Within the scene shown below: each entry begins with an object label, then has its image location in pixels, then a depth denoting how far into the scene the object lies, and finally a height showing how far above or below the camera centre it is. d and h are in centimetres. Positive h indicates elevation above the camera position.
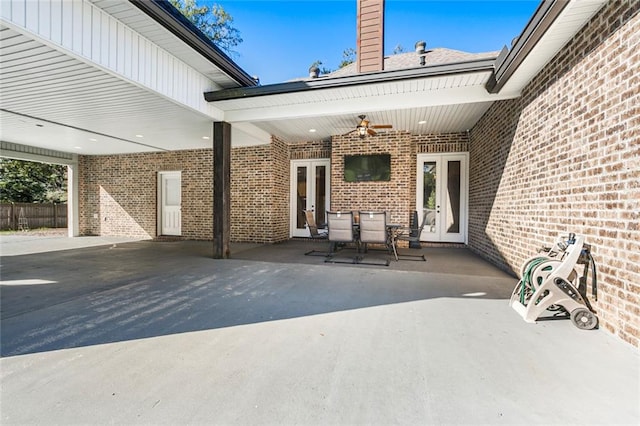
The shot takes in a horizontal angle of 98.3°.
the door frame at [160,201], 916 +24
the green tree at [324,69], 1608 +820
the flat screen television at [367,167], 727 +112
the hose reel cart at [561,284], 236 -66
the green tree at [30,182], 1498 +139
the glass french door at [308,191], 830 +55
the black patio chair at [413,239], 563 -59
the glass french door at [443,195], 727 +40
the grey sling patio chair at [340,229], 531 -38
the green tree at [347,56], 1661 +929
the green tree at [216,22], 1403 +984
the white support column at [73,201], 955 +21
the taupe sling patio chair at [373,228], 512 -35
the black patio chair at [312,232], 600 -50
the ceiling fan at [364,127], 582 +174
